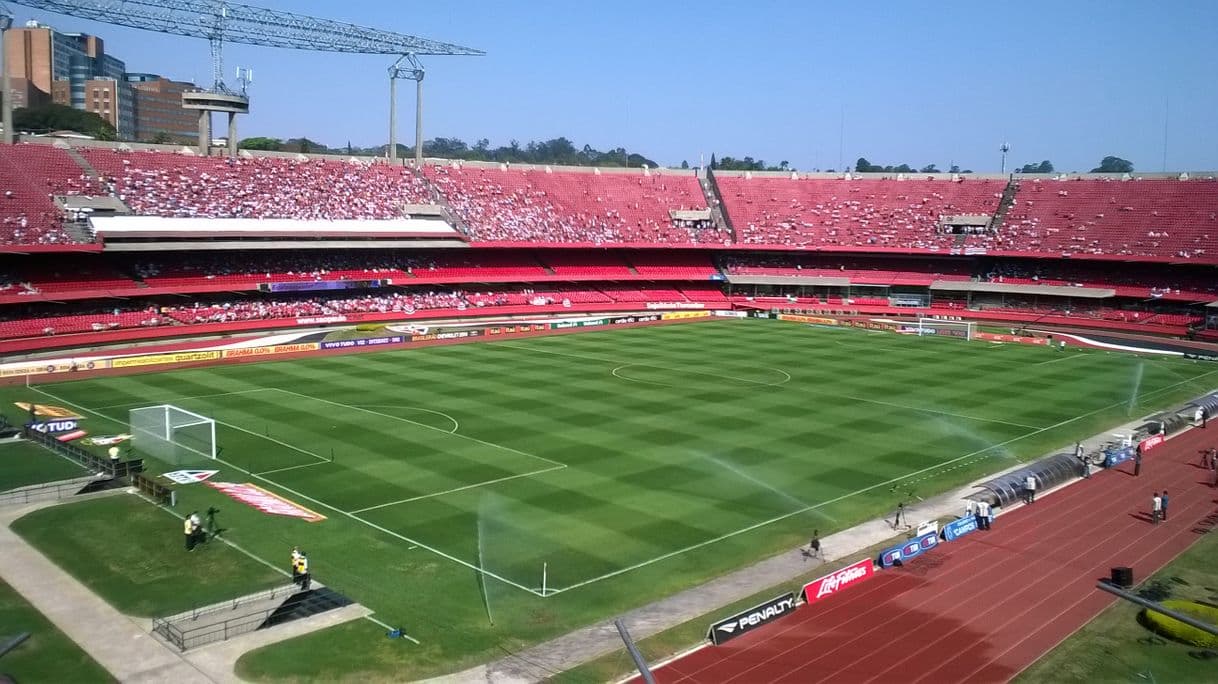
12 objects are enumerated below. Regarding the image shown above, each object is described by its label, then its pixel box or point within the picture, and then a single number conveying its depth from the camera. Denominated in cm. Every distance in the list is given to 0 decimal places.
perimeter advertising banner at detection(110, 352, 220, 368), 5003
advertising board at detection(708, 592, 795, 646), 1894
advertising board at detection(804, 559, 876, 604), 2100
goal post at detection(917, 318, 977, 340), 7162
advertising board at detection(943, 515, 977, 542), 2536
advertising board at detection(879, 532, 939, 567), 2323
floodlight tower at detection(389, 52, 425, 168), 8562
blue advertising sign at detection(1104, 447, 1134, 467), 3329
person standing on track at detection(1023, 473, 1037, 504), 2905
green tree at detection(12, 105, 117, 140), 11050
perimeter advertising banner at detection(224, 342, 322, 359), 5364
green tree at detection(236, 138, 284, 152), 12469
